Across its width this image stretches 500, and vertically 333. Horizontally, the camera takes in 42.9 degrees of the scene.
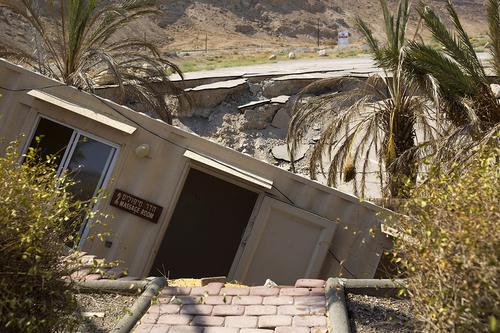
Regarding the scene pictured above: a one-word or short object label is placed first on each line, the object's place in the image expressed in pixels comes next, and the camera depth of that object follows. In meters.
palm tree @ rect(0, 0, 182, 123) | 12.52
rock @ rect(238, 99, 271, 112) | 16.83
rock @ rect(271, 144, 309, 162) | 15.73
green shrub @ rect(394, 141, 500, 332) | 3.76
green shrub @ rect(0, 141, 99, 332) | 4.51
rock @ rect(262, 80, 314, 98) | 17.44
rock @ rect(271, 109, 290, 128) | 16.87
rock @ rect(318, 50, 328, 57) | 31.48
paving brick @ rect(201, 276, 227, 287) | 6.58
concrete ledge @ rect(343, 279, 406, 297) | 5.70
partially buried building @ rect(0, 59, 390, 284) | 9.41
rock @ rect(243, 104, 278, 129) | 16.75
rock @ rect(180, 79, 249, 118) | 16.73
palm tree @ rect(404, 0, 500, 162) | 9.52
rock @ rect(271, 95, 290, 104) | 16.97
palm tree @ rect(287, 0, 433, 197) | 11.02
